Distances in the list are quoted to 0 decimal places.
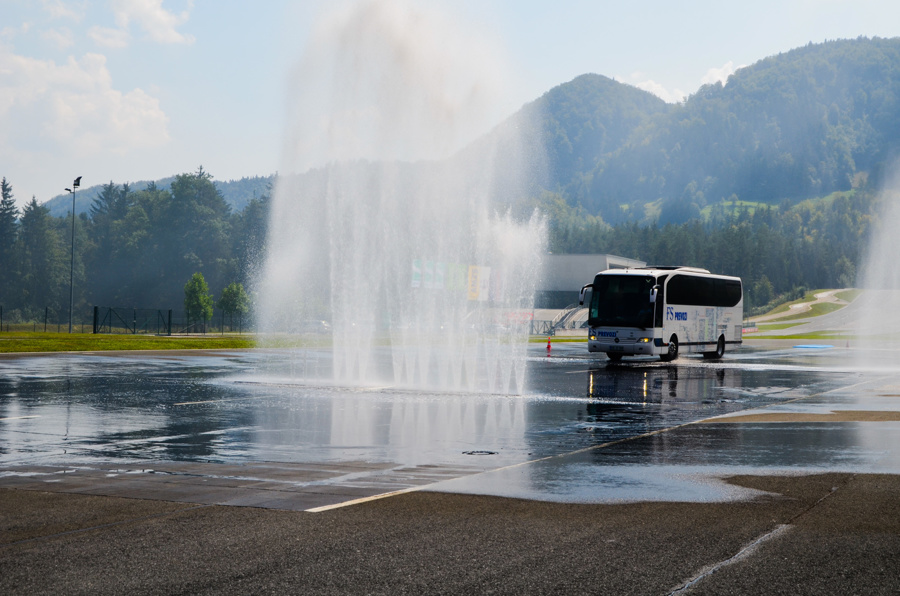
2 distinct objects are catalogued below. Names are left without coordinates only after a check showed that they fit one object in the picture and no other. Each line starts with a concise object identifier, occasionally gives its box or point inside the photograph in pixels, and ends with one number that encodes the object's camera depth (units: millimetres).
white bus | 36281
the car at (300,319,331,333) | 88556
